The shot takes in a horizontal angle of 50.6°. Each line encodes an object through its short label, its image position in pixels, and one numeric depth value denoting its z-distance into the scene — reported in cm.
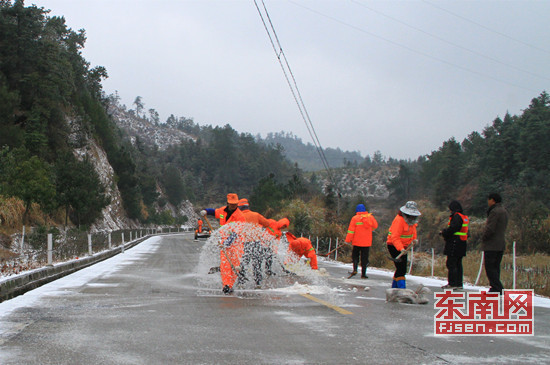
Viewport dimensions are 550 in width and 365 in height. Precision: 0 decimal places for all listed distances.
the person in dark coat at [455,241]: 1237
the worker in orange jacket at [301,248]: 1409
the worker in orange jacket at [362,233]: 1545
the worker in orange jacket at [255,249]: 1137
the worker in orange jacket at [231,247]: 1091
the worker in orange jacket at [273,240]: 1208
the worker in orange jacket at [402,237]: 1116
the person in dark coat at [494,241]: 1062
